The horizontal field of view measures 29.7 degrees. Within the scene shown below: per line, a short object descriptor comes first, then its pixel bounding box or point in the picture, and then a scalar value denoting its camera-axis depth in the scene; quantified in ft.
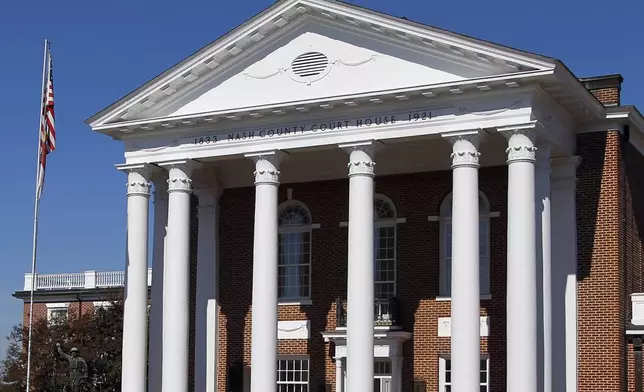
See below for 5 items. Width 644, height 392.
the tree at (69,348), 166.40
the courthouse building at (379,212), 93.25
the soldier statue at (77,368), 97.60
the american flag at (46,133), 115.44
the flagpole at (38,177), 113.80
